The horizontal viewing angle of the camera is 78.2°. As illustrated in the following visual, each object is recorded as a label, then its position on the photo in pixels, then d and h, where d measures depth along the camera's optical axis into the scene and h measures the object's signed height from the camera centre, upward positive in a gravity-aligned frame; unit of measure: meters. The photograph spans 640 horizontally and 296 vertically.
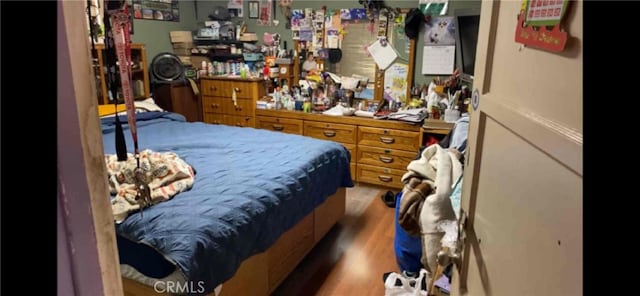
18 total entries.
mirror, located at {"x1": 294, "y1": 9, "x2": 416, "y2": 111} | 3.95 -0.12
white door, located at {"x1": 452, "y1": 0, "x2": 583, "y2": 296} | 0.55 -0.20
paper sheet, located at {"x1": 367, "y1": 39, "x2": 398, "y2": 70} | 4.02 -0.02
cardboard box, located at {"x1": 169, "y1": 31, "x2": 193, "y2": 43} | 4.63 +0.15
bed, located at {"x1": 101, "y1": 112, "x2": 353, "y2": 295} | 1.59 -0.75
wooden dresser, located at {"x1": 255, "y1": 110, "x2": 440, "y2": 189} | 3.62 -0.82
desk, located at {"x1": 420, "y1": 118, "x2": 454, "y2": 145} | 3.34 -0.62
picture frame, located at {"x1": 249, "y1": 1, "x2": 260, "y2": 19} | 4.51 +0.46
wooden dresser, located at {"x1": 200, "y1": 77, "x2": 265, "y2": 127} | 4.38 -0.55
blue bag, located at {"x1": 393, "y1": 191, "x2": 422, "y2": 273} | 2.32 -1.16
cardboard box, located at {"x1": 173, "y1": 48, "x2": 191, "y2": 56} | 4.73 -0.03
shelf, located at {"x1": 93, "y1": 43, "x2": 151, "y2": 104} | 3.74 -0.25
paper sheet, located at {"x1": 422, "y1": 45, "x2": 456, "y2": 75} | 3.77 -0.06
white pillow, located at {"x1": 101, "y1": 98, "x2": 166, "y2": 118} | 3.63 -0.53
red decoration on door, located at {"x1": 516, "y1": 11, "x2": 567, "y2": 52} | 0.59 +0.03
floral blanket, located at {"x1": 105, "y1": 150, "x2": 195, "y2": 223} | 1.75 -0.63
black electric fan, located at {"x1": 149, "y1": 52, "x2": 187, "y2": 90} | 4.34 -0.23
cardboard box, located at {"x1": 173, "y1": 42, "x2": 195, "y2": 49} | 4.70 +0.05
